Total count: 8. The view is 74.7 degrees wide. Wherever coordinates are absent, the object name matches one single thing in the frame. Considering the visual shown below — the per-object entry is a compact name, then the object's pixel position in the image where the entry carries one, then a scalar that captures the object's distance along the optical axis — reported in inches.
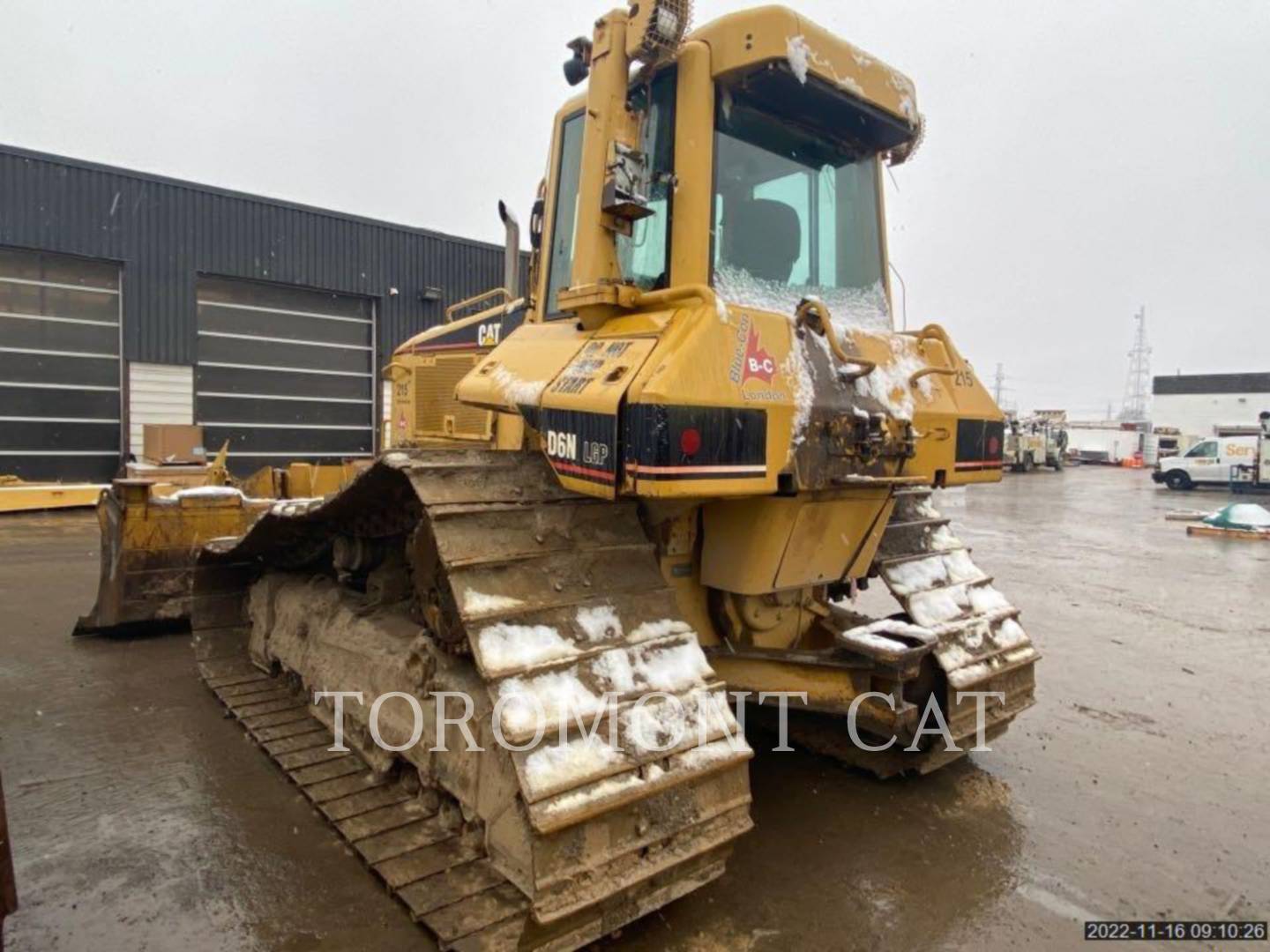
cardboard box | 545.3
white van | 1077.8
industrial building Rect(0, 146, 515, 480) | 583.8
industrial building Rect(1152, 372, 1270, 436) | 2208.4
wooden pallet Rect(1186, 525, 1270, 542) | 535.5
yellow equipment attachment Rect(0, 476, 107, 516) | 515.8
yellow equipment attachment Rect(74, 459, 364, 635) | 218.1
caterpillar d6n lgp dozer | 95.0
